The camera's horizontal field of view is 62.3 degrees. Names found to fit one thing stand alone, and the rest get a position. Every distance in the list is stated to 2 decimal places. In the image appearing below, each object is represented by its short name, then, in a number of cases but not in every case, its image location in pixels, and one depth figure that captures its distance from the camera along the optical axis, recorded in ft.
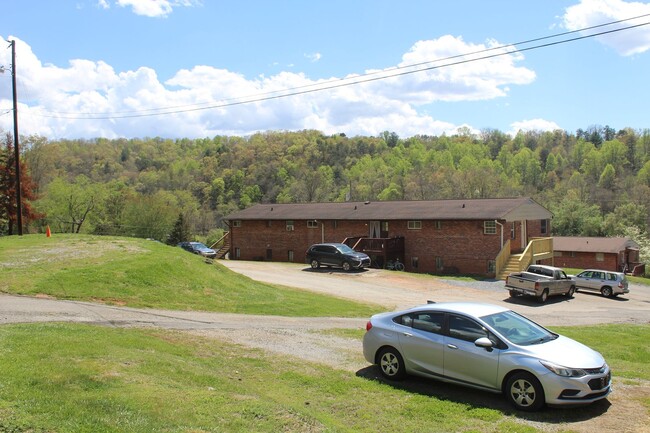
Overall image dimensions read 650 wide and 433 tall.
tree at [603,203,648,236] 238.68
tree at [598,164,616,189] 345.04
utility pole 100.88
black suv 107.76
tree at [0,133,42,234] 133.59
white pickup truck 84.17
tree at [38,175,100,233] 209.26
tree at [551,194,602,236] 240.73
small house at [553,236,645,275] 169.68
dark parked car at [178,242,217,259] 138.55
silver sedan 24.84
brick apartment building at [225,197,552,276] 111.24
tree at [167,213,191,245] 196.75
